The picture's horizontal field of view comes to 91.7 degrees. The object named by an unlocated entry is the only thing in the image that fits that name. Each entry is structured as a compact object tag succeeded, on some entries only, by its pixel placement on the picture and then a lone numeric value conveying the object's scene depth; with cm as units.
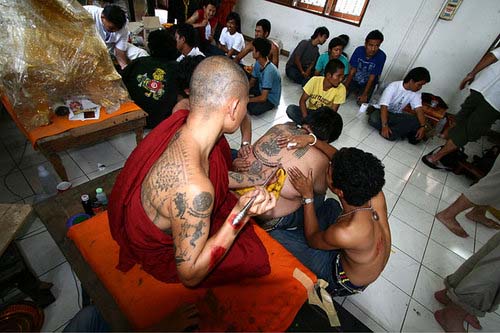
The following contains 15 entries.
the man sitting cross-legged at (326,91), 308
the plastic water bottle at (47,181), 224
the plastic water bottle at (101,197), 164
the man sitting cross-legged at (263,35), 455
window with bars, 539
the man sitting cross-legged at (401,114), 387
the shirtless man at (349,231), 124
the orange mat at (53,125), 183
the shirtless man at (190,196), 89
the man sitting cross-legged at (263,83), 355
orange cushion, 111
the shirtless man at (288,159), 170
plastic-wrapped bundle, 167
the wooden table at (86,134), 186
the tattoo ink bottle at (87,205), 160
